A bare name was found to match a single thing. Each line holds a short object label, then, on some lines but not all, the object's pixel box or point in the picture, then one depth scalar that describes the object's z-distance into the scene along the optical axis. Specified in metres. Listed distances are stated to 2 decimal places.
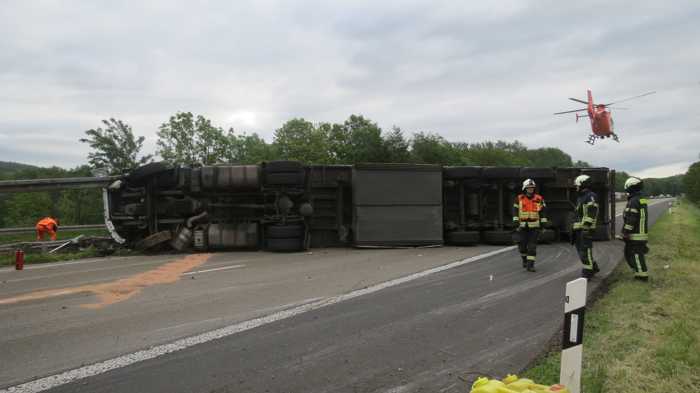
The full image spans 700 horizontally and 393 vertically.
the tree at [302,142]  53.44
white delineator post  2.43
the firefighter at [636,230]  6.20
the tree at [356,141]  51.09
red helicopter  27.81
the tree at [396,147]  51.06
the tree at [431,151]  56.44
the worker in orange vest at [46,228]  11.70
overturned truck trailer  10.36
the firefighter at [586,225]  6.46
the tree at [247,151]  54.58
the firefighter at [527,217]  7.55
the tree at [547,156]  99.12
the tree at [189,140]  50.44
